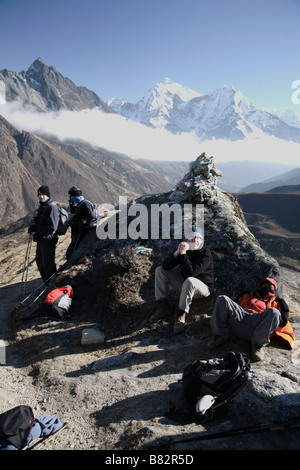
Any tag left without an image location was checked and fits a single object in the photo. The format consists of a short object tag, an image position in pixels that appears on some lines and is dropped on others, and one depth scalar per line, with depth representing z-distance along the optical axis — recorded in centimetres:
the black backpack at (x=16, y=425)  438
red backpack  898
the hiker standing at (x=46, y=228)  1005
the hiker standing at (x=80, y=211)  1116
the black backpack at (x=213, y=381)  476
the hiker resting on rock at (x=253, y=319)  611
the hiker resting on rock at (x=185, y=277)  737
